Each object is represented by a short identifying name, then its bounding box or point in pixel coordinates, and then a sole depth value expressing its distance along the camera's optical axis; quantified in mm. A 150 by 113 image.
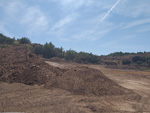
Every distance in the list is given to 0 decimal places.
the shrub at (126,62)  41738
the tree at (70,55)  36344
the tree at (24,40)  39462
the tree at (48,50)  33281
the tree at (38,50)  32675
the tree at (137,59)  41712
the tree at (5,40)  33700
